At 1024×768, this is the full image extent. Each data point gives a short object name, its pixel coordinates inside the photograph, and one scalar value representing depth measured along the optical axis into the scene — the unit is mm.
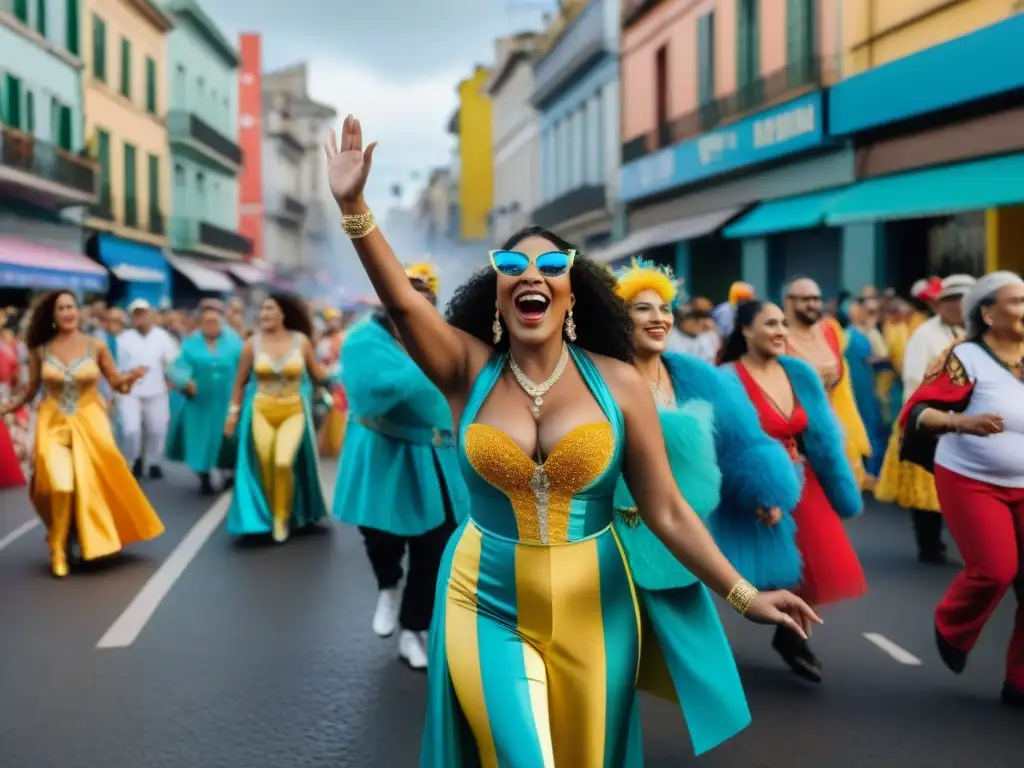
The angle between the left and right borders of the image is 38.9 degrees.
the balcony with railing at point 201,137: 47219
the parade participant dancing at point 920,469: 9352
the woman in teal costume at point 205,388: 13727
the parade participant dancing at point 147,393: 14914
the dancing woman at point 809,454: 6137
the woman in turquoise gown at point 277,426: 10234
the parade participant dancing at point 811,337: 8391
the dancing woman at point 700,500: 3730
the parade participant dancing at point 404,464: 6602
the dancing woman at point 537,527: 3428
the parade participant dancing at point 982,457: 5949
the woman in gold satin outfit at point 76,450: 9203
